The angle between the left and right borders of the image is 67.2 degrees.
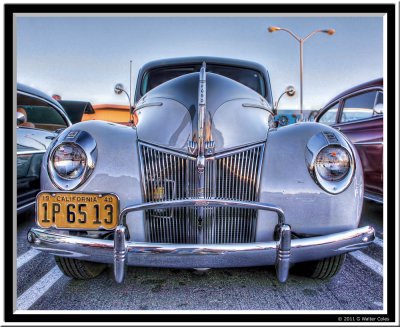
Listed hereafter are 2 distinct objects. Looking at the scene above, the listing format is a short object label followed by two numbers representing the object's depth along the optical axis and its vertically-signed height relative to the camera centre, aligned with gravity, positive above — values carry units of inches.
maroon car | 136.6 +19.9
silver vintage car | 62.2 -8.0
